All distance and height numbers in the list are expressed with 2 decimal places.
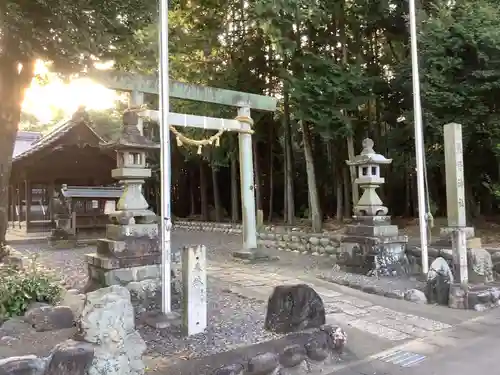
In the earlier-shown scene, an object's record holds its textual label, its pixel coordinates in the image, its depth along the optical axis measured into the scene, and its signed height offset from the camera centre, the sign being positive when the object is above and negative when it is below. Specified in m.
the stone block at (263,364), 3.53 -1.27
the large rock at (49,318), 4.47 -1.09
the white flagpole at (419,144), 7.43 +1.01
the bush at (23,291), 4.69 -0.86
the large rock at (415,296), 6.41 -1.36
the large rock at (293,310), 4.42 -1.06
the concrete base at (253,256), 9.70 -1.09
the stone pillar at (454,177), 6.94 +0.39
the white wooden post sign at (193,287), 4.31 -0.77
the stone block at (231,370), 3.36 -1.24
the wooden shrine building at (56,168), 14.30 +1.58
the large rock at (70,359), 3.07 -1.04
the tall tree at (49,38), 5.05 +2.12
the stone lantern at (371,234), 7.88 -0.56
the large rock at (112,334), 3.31 -0.94
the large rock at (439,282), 6.32 -1.15
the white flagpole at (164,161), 4.86 +0.55
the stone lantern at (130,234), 6.11 -0.35
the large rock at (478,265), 7.20 -1.05
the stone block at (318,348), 4.07 -1.32
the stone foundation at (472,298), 6.13 -1.35
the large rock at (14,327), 4.30 -1.14
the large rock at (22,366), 2.96 -1.03
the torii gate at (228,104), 7.91 +2.04
